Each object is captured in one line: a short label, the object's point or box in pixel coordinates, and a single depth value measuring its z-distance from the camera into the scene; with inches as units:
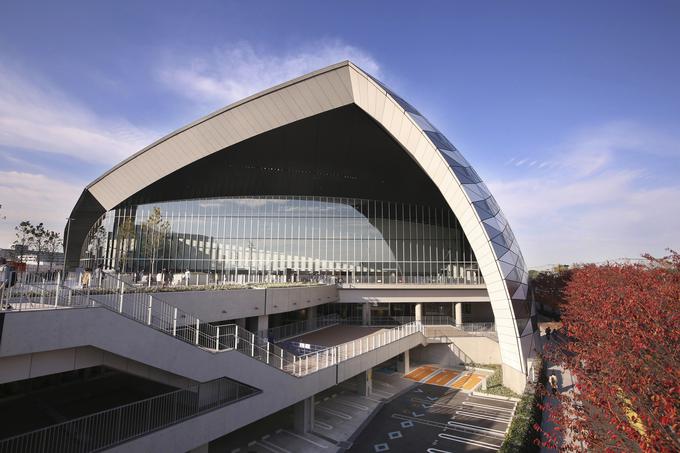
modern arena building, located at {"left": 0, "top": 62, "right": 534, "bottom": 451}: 463.8
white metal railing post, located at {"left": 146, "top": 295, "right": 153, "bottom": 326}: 462.5
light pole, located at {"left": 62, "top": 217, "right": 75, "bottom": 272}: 1571.6
